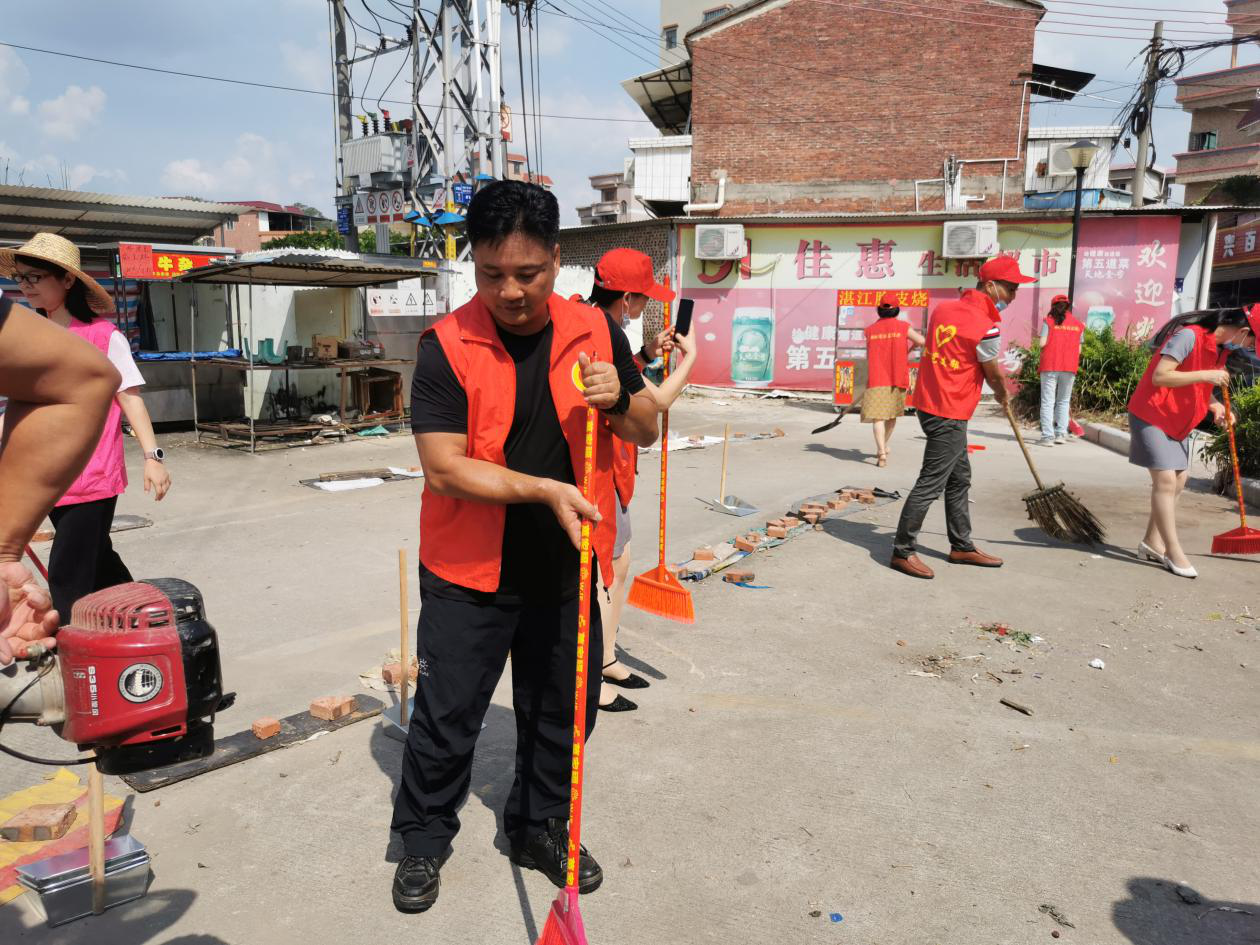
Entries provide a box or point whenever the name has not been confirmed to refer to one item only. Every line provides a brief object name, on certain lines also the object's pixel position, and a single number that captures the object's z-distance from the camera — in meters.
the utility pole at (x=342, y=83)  17.53
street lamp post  13.86
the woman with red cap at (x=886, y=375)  10.52
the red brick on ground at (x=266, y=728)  3.58
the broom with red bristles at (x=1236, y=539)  6.36
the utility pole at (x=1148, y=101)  20.66
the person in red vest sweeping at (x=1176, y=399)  5.77
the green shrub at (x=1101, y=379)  14.46
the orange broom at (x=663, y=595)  4.46
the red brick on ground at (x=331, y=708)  3.78
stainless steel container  2.55
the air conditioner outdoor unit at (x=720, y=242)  19.34
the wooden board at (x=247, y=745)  3.27
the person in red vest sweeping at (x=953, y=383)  5.96
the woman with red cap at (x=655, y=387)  3.59
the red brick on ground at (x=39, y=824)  2.88
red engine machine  1.61
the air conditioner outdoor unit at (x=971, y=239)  18.59
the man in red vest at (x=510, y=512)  2.32
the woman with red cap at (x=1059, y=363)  12.42
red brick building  22.17
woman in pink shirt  3.33
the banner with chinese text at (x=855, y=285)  18.70
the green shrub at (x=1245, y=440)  8.75
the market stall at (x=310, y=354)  11.80
